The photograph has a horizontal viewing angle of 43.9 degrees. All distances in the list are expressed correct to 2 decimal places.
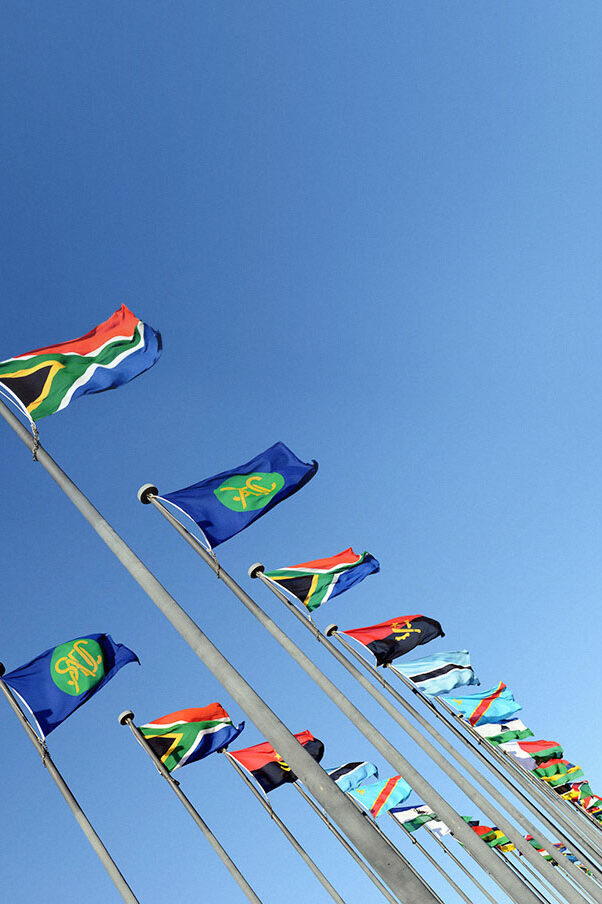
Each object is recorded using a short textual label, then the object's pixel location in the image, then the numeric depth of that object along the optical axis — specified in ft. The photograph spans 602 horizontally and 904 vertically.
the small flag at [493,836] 100.73
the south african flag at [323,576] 46.34
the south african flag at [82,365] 30.68
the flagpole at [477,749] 53.63
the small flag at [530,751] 81.71
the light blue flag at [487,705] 70.69
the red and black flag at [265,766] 56.19
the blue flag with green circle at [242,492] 34.04
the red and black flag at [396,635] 52.70
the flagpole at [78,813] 36.01
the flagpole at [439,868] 99.19
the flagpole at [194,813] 43.06
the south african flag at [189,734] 47.34
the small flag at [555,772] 87.97
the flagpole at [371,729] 32.91
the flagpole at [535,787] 65.07
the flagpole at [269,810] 54.24
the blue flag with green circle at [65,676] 38.63
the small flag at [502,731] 75.82
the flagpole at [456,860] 102.09
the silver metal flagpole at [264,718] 19.98
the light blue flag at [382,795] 79.66
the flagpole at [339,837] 52.65
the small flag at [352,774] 75.05
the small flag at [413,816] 89.97
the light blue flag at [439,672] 60.54
